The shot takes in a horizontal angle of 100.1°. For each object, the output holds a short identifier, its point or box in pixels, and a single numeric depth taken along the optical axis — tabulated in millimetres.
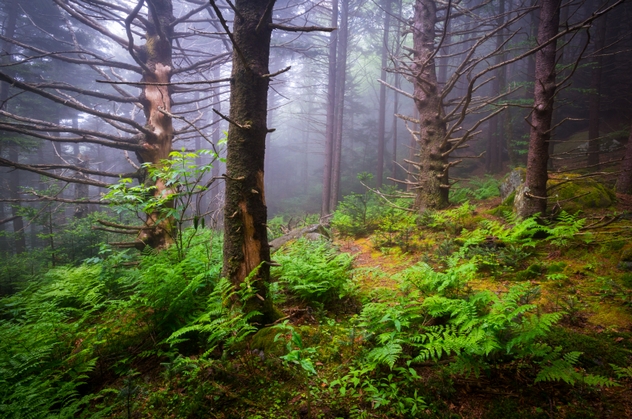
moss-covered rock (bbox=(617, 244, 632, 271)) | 3880
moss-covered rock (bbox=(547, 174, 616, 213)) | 6414
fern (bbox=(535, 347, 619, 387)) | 1967
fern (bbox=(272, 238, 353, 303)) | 3589
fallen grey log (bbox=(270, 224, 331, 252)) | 7663
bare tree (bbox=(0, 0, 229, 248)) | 4602
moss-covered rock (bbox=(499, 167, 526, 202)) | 7964
